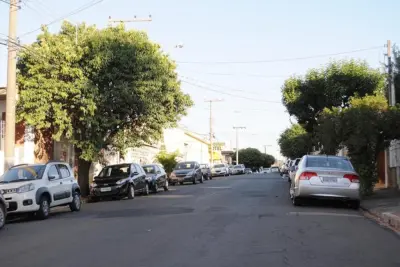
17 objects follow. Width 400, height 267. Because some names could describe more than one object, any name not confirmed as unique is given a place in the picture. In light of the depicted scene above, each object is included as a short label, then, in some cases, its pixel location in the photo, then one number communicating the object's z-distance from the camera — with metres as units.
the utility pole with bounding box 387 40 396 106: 22.91
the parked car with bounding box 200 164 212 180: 45.11
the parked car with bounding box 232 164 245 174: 69.88
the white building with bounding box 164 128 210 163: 63.12
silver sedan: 15.55
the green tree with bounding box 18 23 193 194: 21.44
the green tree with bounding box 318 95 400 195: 18.64
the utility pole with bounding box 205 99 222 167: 71.50
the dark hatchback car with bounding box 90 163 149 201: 21.89
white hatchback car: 14.41
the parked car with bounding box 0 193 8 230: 12.77
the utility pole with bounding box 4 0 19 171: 18.14
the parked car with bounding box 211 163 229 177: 58.62
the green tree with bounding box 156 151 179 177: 42.66
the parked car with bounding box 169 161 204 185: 36.83
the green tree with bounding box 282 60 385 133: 31.88
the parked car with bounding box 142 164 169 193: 26.58
